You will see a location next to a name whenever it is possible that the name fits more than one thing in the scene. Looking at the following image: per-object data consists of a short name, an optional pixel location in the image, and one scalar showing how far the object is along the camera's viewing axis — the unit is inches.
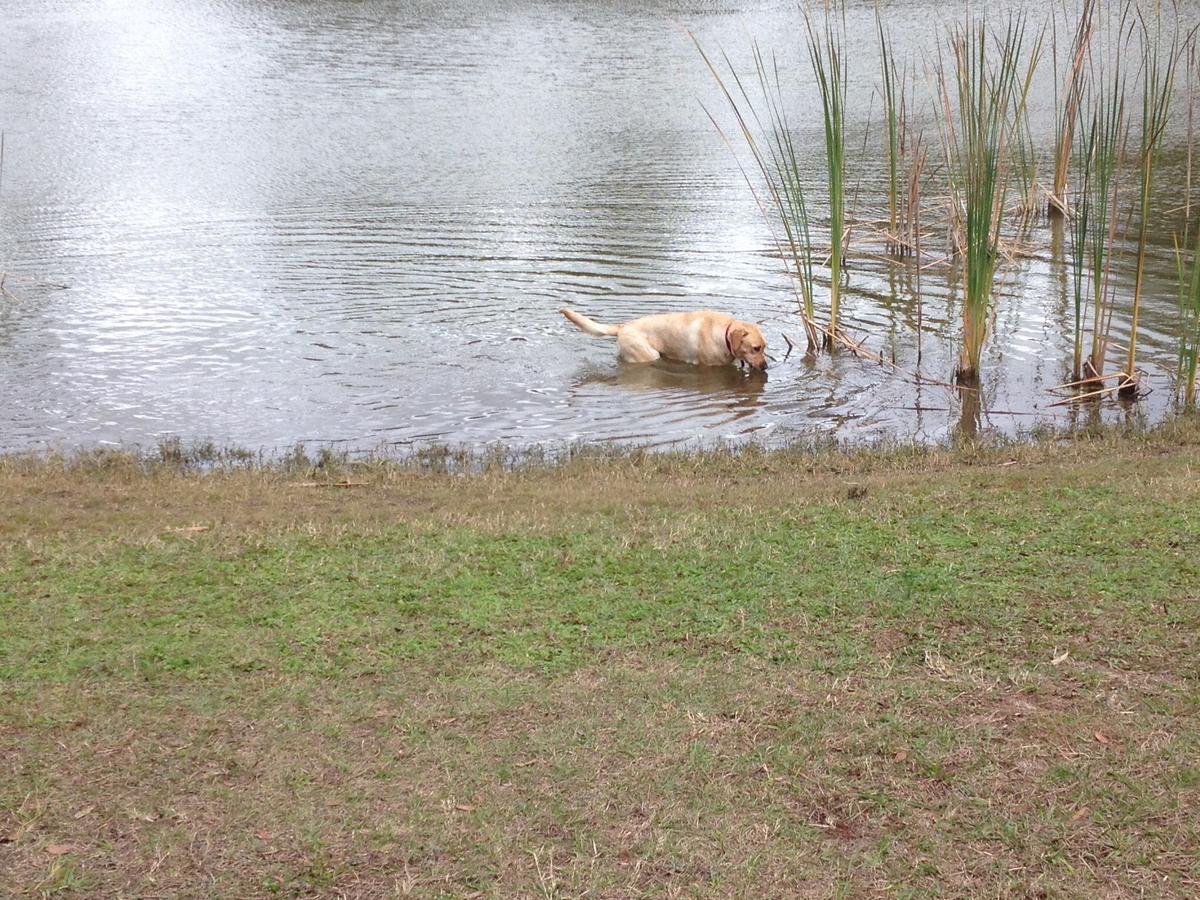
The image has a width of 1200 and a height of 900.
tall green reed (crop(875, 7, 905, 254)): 417.1
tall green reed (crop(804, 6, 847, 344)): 345.4
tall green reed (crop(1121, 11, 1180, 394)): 300.3
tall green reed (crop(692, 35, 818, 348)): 373.4
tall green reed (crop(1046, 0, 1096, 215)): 499.2
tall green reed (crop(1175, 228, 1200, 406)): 316.8
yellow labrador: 383.2
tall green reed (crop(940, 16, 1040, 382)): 319.3
